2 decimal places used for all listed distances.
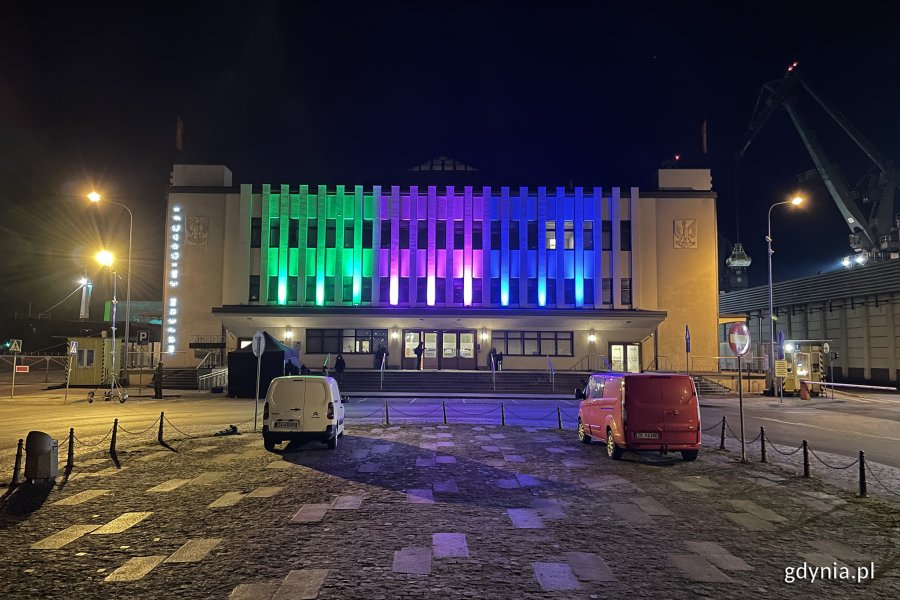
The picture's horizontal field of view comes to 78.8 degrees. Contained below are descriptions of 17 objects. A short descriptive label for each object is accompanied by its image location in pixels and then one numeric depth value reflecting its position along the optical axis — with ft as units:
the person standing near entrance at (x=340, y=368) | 108.06
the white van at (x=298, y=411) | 41.29
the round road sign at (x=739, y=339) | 39.47
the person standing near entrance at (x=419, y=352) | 123.85
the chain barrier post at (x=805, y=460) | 34.09
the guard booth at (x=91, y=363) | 103.55
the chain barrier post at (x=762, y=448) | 39.01
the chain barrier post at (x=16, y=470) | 30.79
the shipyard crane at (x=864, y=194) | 186.29
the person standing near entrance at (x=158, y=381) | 89.60
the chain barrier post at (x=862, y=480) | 29.32
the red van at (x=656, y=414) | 37.70
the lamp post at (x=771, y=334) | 88.95
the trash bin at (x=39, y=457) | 31.63
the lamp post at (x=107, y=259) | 93.24
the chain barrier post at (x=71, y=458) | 35.25
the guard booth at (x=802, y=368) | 101.91
